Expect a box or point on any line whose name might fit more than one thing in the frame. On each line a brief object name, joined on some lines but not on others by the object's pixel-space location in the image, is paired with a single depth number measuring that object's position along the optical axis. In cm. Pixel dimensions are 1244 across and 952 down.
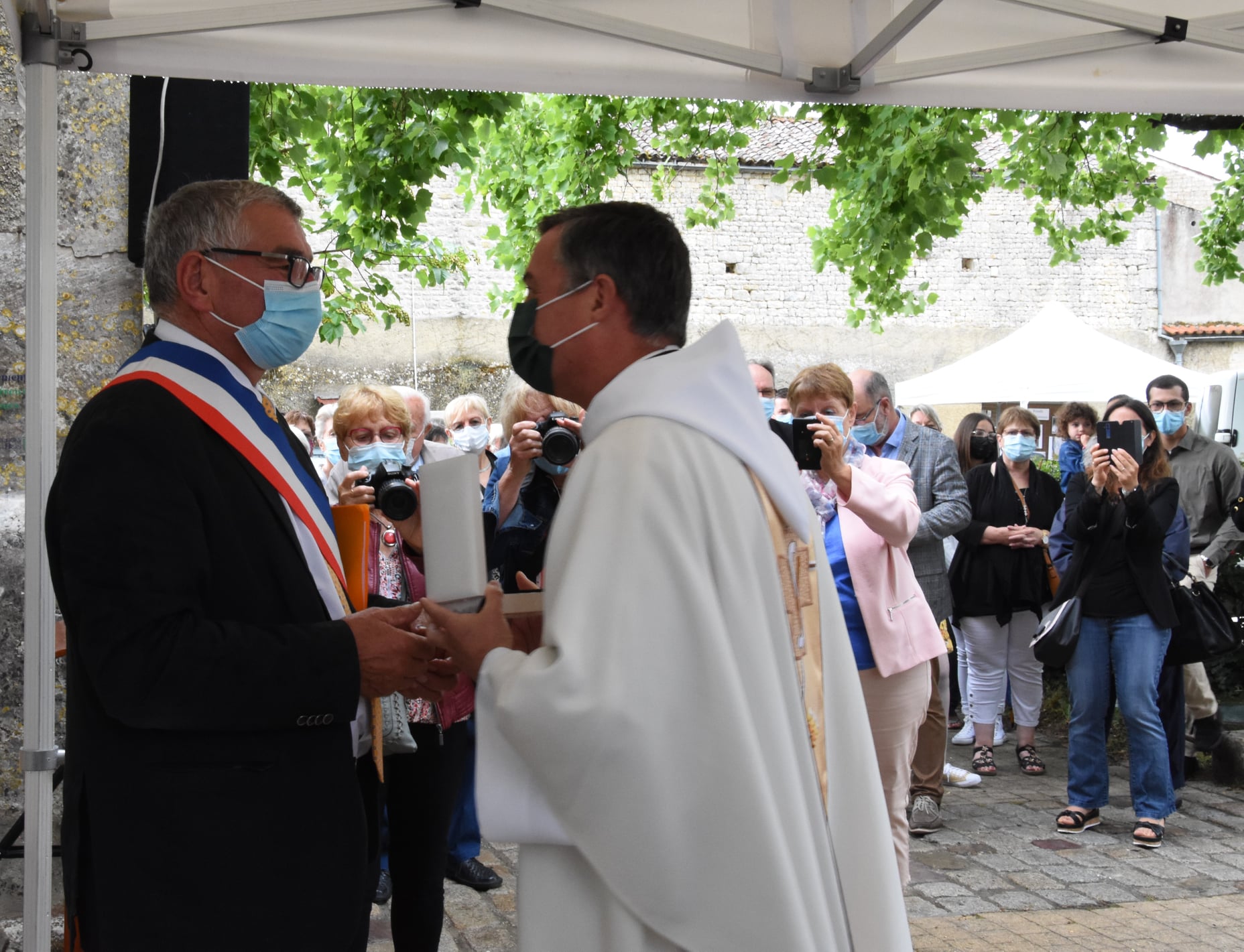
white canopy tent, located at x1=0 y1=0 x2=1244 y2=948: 316
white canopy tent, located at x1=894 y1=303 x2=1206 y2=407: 1297
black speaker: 363
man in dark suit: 199
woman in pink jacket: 458
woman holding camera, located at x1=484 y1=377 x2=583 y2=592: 420
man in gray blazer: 612
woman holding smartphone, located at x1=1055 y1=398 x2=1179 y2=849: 594
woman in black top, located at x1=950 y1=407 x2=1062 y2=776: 757
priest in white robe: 182
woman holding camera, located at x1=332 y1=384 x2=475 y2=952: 356
